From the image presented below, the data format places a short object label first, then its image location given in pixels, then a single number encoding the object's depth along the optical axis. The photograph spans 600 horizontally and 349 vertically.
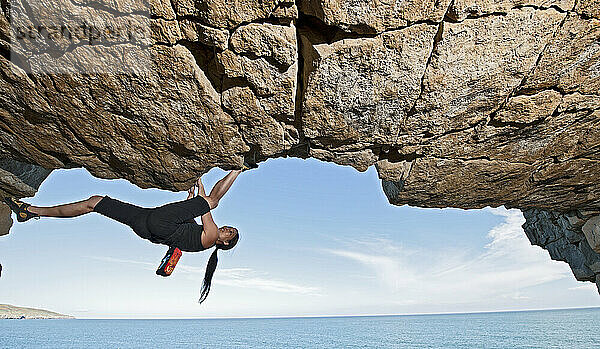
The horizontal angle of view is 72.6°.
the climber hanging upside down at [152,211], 3.49
